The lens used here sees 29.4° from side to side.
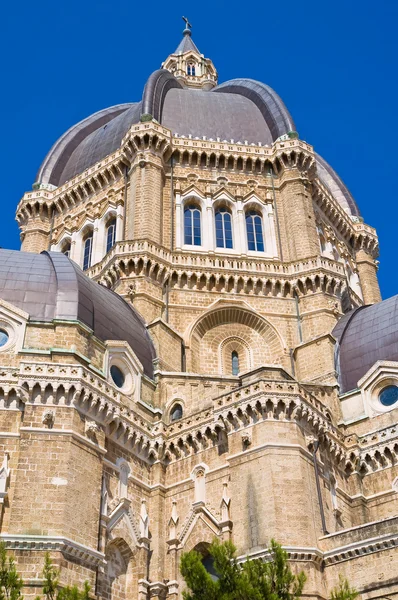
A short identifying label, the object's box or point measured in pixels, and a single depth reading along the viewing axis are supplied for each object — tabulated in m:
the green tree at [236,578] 19.22
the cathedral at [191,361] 27.20
